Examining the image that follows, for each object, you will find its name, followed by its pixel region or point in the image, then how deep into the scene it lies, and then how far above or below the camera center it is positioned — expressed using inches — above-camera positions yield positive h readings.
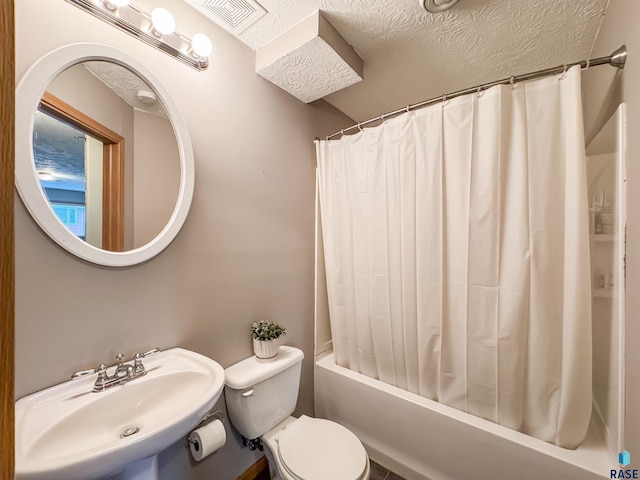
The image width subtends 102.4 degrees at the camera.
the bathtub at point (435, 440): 41.2 -37.6
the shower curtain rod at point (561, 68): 35.8 +27.1
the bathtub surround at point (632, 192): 31.7 +6.4
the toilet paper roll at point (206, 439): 40.7 -32.0
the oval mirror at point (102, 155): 31.1 +12.0
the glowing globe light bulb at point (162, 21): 38.6 +33.2
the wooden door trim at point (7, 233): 13.6 +0.4
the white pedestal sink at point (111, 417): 23.3 -20.2
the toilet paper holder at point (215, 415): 47.2 -32.8
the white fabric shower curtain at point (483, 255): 41.3 -2.8
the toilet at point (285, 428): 42.7 -37.2
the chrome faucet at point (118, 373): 33.3 -18.2
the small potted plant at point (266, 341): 52.4 -20.6
